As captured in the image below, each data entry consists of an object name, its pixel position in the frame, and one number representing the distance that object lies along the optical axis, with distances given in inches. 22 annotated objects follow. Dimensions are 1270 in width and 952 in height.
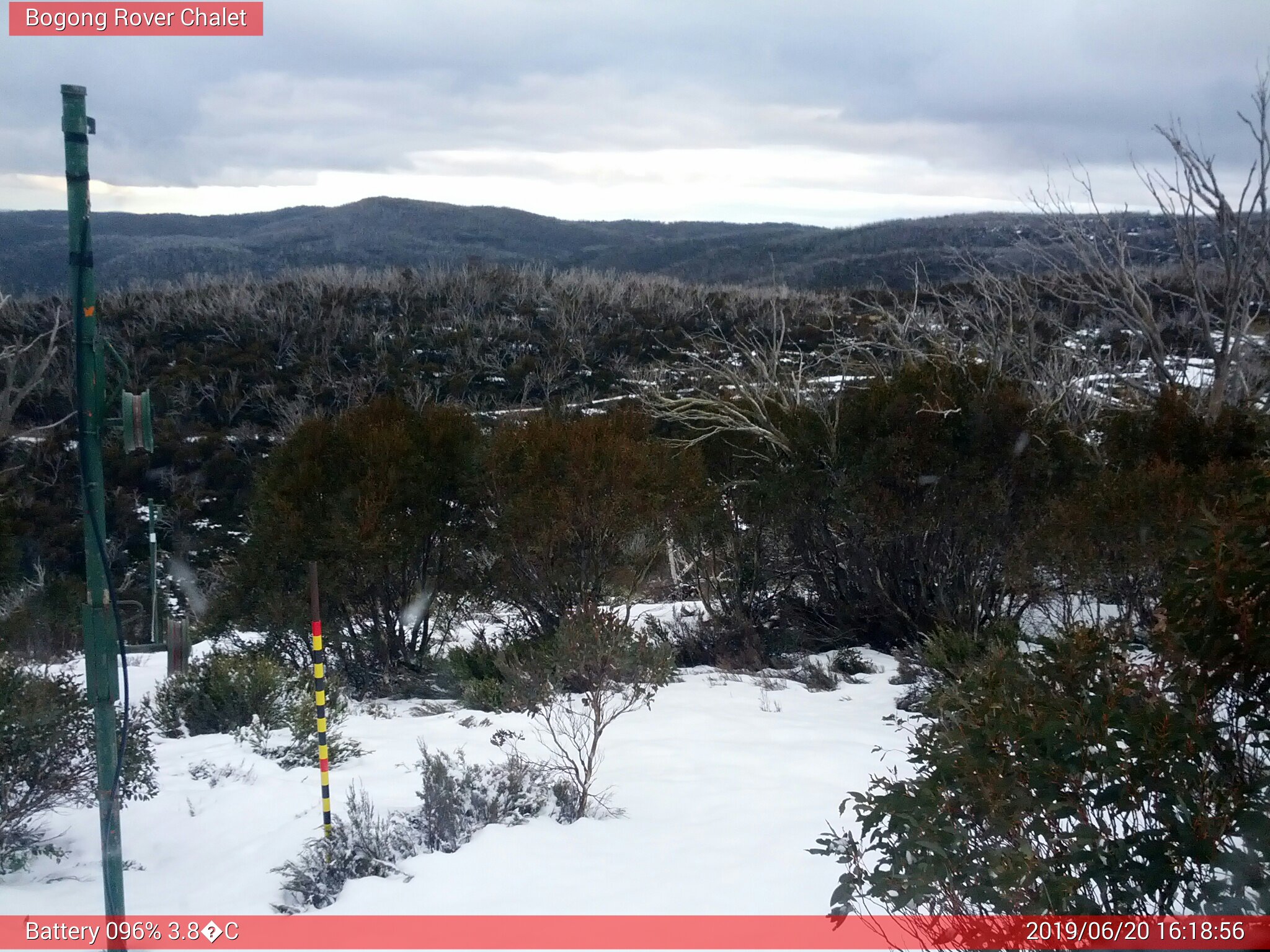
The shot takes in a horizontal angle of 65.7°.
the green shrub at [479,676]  292.0
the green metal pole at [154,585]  526.0
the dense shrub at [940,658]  286.7
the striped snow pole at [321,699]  179.0
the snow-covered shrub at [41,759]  177.0
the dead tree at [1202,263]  413.4
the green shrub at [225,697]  271.1
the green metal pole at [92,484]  123.5
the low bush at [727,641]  377.7
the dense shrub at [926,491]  358.6
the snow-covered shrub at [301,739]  231.0
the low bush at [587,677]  214.2
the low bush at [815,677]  322.7
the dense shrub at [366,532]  350.9
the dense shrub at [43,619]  470.6
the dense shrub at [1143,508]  289.1
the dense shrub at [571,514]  344.5
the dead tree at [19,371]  572.2
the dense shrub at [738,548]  393.7
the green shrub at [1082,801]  88.5
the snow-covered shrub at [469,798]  183.8
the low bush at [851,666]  346.1
